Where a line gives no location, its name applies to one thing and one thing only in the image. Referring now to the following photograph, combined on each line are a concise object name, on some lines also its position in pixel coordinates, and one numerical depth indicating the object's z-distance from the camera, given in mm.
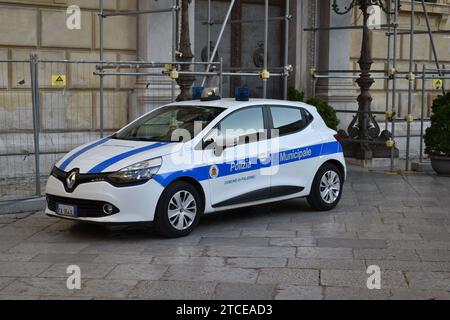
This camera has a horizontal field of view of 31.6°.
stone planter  14000
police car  8195
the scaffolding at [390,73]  14352
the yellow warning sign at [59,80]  11773
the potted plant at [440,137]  13797
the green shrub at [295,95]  15781
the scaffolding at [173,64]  11094
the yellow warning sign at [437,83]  15448
